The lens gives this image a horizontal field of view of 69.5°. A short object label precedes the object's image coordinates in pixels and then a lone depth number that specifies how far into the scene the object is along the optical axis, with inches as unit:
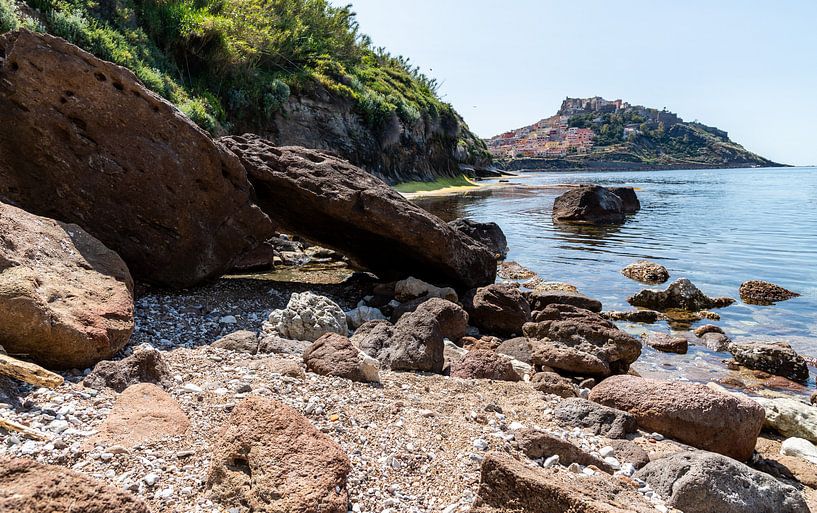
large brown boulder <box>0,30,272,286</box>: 304.3
